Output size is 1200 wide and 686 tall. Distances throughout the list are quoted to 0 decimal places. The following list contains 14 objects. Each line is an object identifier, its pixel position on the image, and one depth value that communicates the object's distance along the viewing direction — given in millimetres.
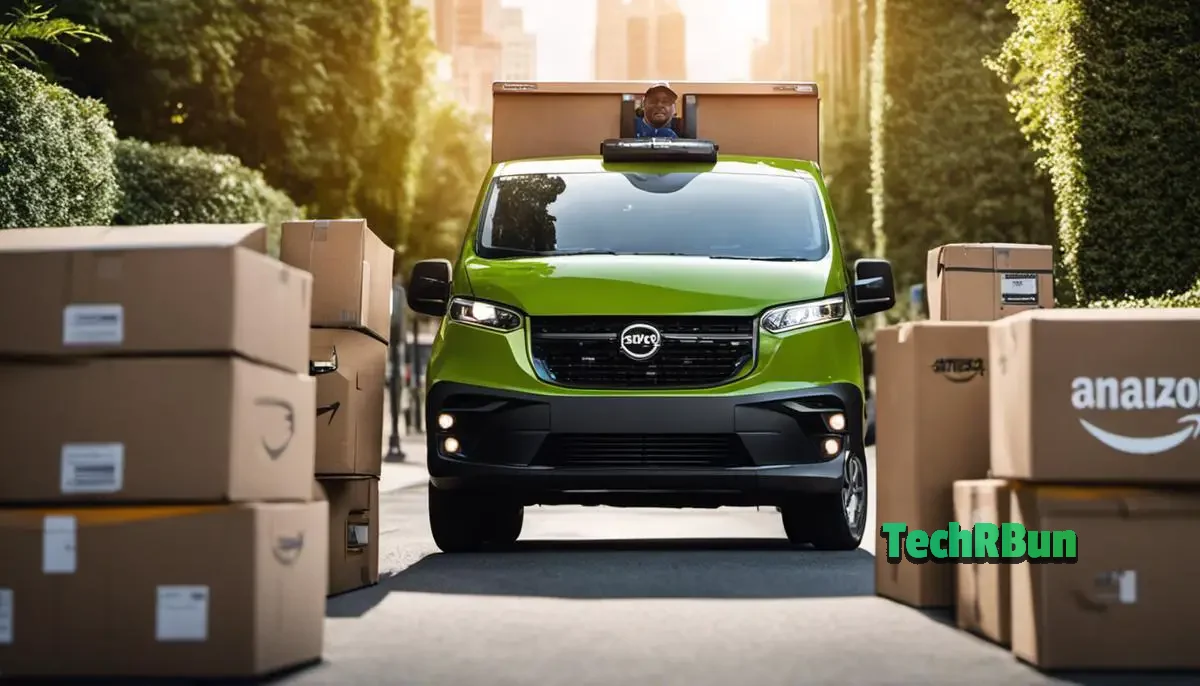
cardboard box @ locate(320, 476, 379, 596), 9703
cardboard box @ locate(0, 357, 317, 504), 6938
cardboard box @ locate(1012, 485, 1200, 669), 7172
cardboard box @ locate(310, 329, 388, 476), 9555
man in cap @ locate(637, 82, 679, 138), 13906
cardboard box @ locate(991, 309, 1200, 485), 7219
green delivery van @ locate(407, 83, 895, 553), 11023
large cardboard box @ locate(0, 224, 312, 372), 6996
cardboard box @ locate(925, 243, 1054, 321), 11805
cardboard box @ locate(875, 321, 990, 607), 8836
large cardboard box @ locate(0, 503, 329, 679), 6875
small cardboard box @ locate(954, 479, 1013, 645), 7711
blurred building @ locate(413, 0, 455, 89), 48194
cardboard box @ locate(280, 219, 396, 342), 9641
